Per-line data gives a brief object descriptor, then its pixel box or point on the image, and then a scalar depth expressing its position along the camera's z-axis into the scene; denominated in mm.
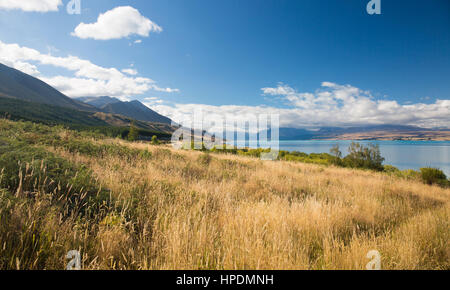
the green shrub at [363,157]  33344
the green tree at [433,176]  16545
